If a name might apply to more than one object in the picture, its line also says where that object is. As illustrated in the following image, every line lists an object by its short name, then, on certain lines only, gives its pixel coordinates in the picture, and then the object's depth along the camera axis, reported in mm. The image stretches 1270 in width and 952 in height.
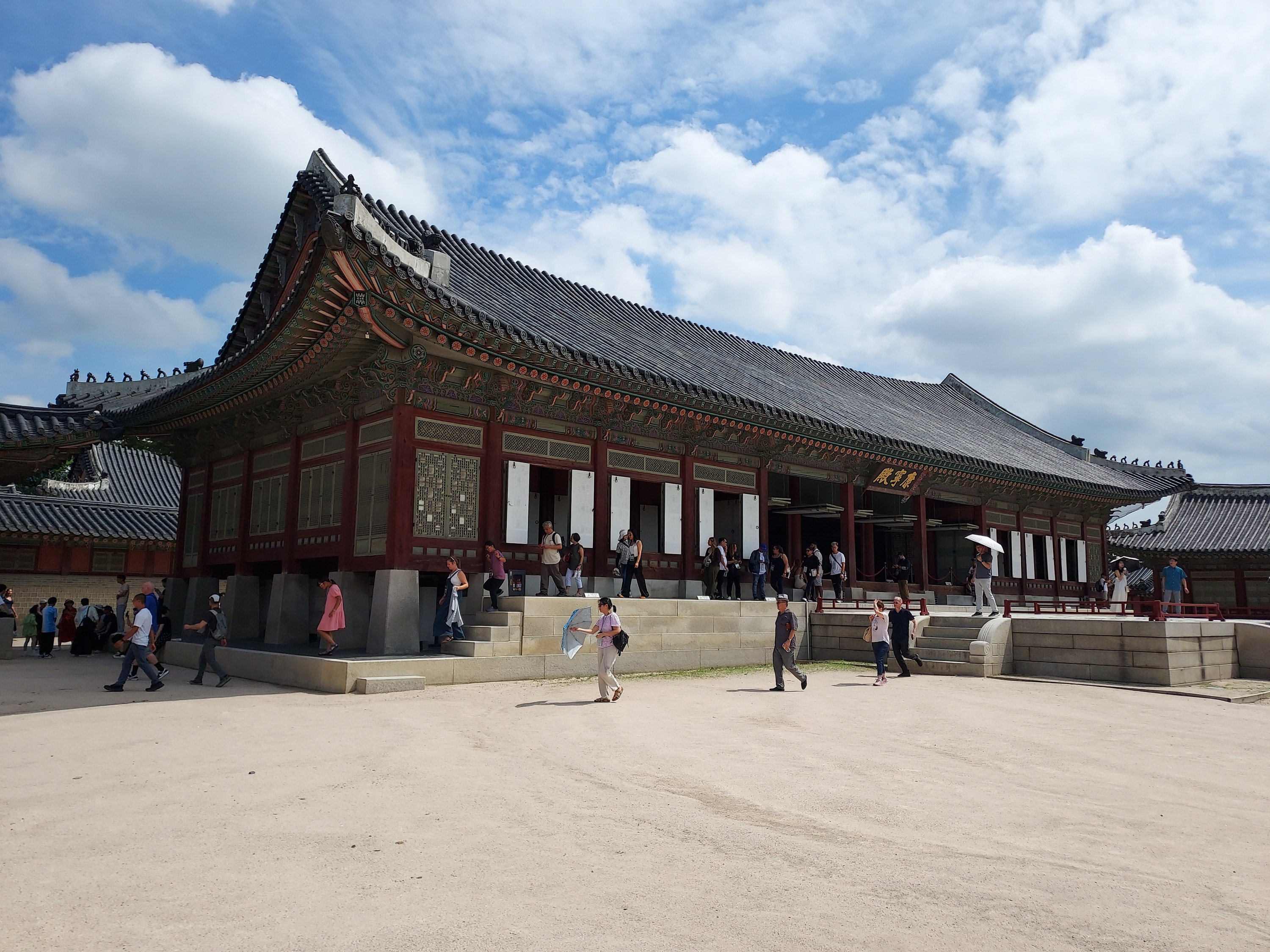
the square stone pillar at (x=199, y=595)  22672
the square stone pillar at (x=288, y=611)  18297
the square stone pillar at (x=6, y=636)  19328
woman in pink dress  14352
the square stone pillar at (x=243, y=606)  20297
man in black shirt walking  17219
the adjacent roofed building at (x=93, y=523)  29359
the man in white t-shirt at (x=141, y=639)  12883
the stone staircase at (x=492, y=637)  14203
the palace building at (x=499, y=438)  15664
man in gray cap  14289
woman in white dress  23422
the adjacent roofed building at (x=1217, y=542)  35031
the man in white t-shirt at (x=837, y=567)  22641
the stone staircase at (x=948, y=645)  17484
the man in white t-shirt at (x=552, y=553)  16797
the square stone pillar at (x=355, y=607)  16438
